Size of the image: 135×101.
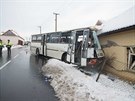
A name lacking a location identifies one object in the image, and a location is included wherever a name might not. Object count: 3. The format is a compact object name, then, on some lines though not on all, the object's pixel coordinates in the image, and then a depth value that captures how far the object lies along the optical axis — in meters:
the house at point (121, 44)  5.20
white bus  6.13
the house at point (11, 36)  41.97
